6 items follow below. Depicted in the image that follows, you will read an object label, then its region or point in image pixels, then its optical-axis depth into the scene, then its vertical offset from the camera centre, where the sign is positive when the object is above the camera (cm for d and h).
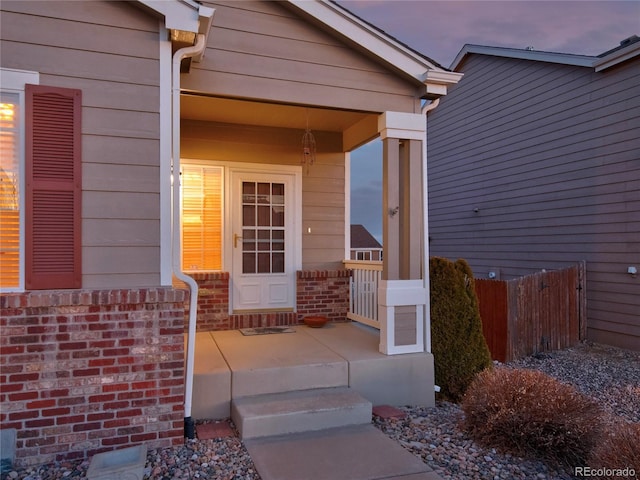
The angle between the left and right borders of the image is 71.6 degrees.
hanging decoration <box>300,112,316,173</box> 550 +123
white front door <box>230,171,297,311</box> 562 +6
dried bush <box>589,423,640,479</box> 242 -118
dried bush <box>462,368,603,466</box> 298 -122
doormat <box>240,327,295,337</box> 523 -102
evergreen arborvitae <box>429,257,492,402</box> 454 -88
